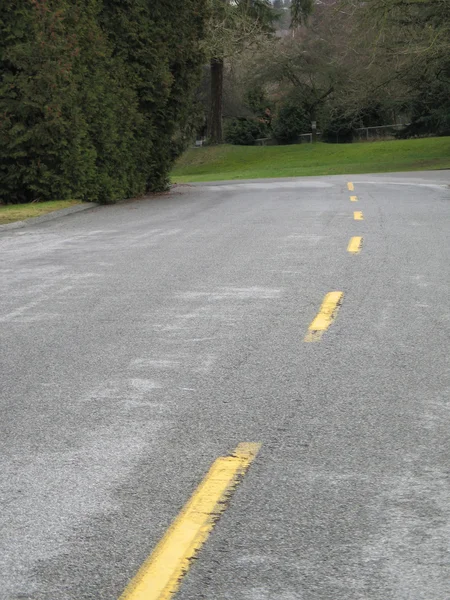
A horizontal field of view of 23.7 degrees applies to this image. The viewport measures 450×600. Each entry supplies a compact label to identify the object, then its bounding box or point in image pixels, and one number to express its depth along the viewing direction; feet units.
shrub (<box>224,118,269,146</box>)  251.19
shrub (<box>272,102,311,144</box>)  244.63
